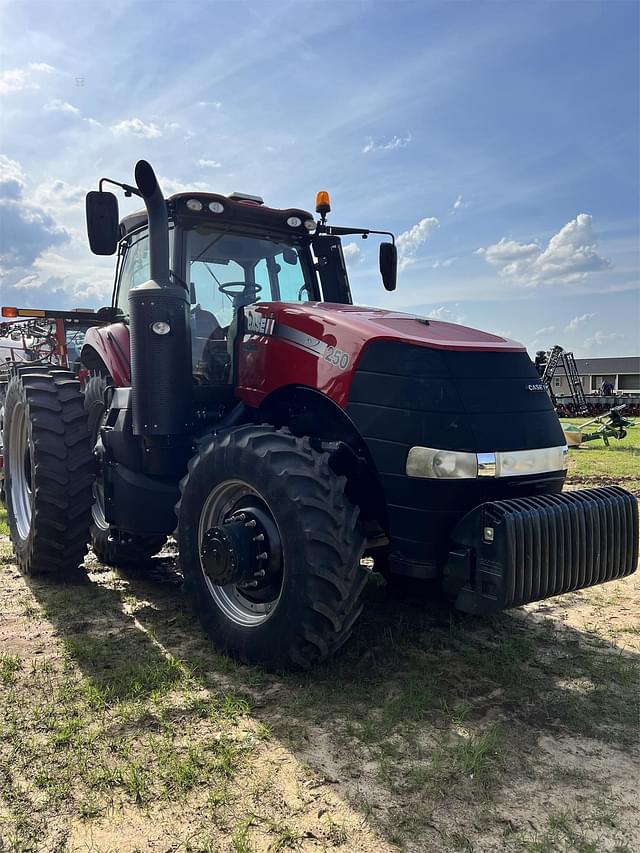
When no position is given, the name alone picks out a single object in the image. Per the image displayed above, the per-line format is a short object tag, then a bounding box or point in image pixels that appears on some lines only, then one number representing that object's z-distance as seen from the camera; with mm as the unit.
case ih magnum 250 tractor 2959
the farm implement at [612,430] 15292
